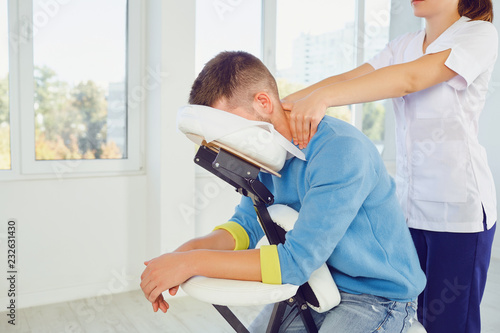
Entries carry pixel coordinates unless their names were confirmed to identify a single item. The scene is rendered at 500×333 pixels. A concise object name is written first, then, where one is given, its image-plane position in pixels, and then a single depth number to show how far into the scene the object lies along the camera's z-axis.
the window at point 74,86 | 2.66
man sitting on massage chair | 0.87
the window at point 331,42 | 3.58
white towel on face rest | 0.86
